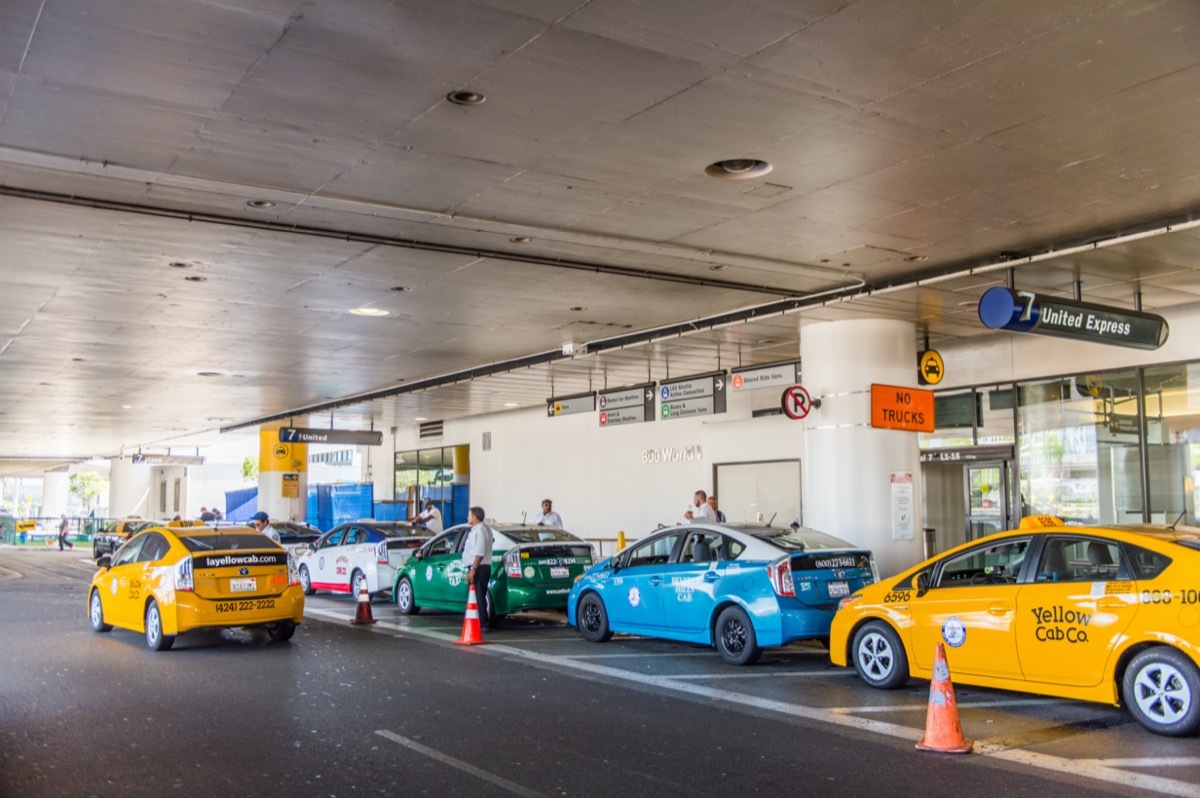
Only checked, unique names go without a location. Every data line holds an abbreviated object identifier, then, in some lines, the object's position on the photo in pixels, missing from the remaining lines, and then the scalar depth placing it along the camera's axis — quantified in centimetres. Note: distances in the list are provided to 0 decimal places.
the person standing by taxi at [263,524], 2344
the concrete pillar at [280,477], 3678
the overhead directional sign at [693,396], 1905
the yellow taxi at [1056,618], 836
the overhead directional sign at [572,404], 2198
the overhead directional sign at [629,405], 2091
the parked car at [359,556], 1939
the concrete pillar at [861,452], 1596
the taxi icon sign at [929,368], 1689
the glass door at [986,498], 1873
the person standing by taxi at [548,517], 2128
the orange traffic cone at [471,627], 1419
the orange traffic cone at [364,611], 1651
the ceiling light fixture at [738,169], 995
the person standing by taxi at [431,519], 2377
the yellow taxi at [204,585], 1337
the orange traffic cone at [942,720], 778
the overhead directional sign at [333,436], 3023
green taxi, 1590
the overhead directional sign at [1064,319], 1197
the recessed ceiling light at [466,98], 822
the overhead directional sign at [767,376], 1739
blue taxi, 1184
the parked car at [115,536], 3638
